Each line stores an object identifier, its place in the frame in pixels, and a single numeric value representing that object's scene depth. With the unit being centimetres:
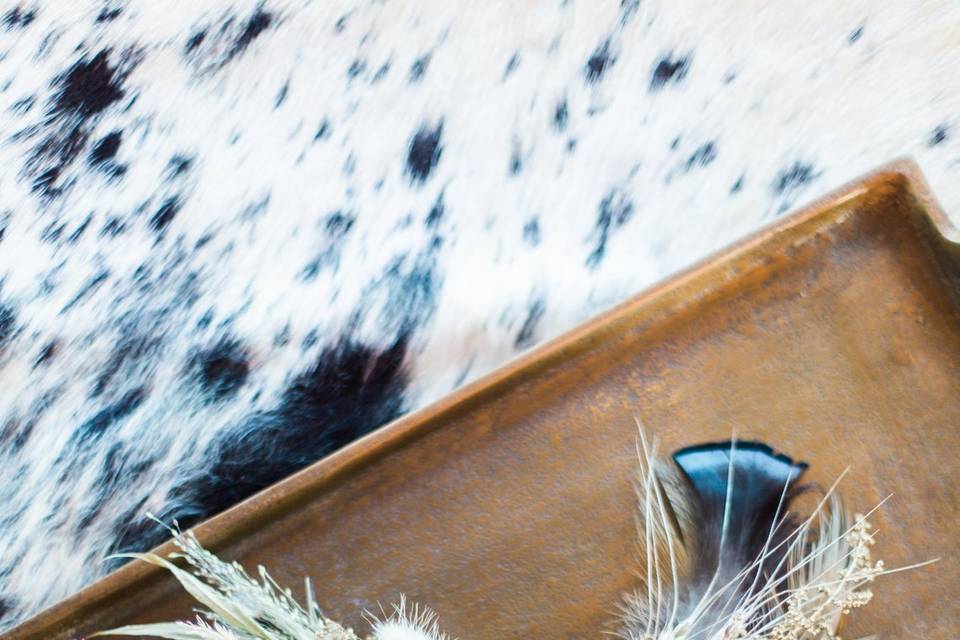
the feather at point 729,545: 50
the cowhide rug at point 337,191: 58
